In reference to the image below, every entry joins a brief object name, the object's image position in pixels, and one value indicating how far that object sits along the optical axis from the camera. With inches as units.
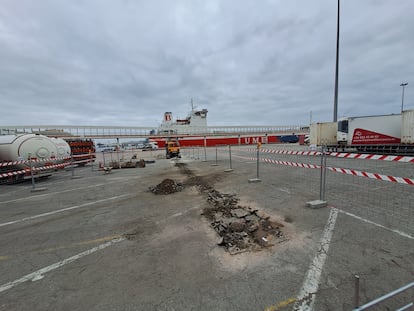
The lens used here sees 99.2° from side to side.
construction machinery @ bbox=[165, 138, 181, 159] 829.8
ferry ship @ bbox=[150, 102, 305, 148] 1915.6
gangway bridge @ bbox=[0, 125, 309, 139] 1267.2
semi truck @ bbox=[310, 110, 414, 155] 568.1
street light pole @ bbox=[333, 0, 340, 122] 941.1
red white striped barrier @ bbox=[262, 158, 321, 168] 228.8
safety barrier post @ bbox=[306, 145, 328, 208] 187.0
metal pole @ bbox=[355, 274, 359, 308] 54.5
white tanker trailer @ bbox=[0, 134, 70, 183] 385.7
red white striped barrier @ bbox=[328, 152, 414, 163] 144.1
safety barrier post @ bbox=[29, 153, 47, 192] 313.6
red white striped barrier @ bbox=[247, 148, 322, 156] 249.4
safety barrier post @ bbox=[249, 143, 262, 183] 300.2
